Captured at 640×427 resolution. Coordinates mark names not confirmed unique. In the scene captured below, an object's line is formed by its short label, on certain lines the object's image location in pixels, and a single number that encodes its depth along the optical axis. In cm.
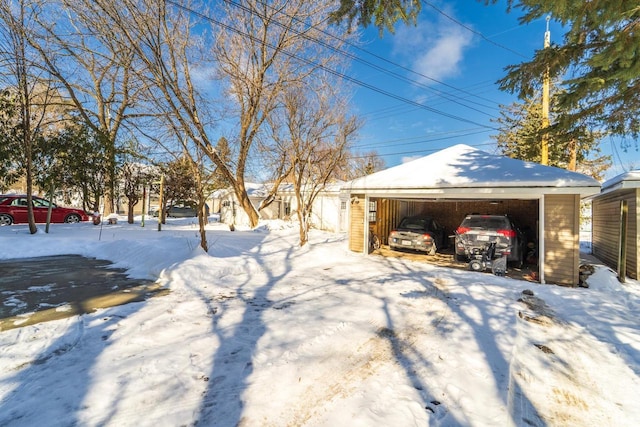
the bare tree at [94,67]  797
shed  729
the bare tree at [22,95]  997
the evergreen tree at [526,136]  1750
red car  1406
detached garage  706
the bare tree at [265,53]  1285
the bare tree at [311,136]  1325
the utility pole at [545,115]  1206
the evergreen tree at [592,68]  406
